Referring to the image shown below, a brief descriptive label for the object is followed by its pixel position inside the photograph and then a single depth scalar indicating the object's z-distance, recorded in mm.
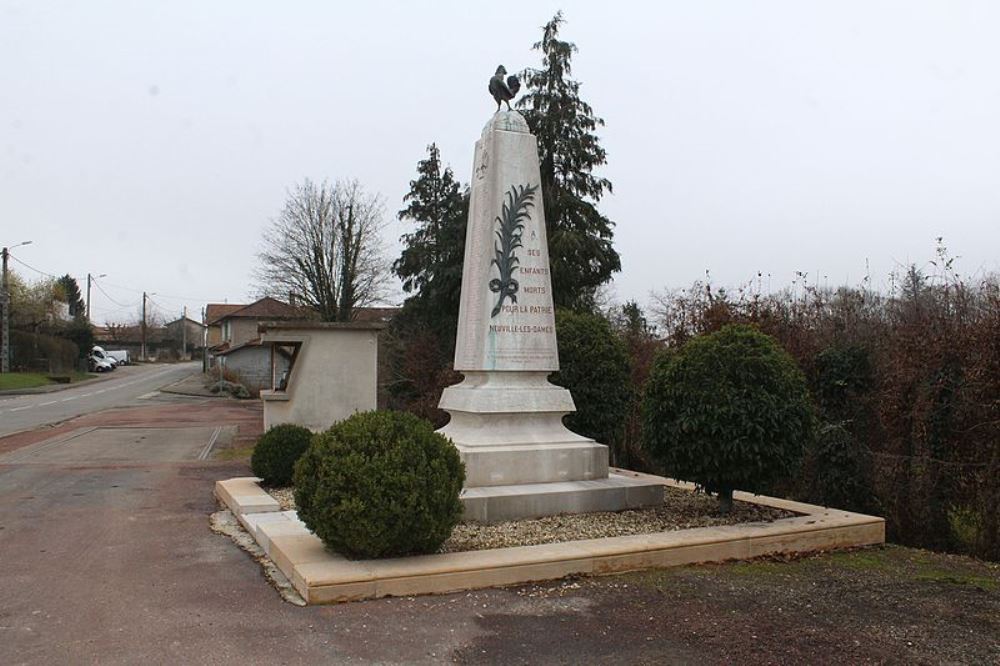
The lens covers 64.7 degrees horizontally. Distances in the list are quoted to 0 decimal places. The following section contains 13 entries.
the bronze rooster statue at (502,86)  10102
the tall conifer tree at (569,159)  24109
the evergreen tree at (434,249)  25203
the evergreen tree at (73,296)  92250
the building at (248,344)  51081
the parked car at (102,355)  70800
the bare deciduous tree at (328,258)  37031
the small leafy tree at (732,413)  7879
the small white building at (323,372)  16594
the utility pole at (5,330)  46562
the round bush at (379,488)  6195
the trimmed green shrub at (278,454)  11375
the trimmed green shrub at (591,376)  12289
